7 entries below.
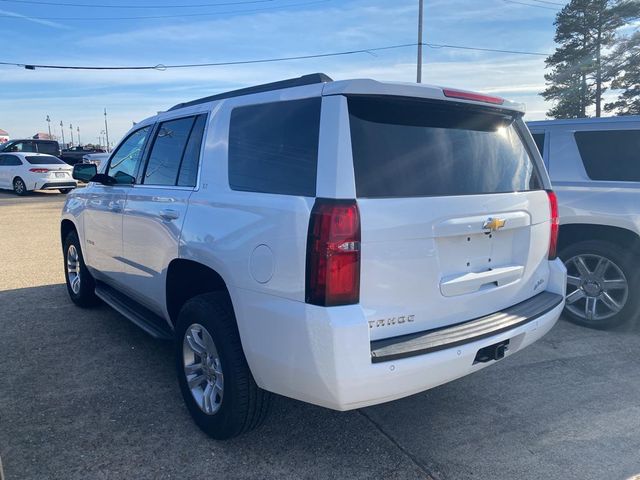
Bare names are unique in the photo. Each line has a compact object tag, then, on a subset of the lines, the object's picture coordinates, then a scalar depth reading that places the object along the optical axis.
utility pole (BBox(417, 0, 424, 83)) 23.64
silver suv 4.65
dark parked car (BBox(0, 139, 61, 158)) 24.73
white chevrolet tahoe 2.31
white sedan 18.92
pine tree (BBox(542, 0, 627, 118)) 33.62
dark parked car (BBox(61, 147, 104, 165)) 31.08
